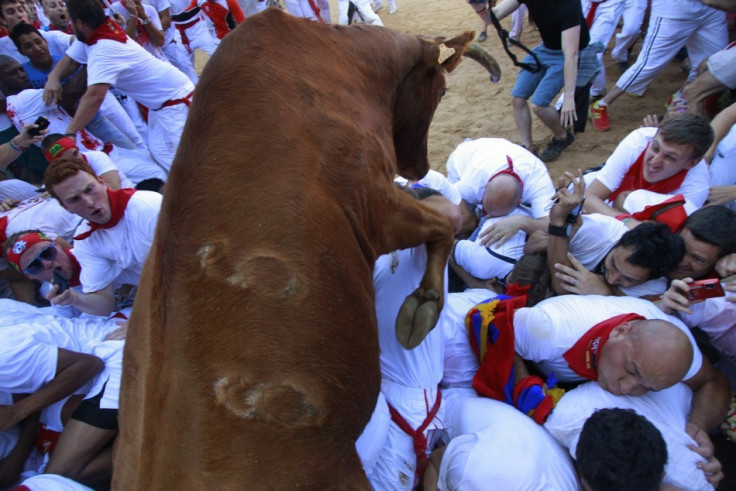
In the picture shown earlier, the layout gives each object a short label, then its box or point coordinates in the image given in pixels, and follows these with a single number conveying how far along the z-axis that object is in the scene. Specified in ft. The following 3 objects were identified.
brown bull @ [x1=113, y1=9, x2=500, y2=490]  3.32
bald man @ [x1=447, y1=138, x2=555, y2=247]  11.28
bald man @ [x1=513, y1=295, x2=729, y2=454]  7.02
